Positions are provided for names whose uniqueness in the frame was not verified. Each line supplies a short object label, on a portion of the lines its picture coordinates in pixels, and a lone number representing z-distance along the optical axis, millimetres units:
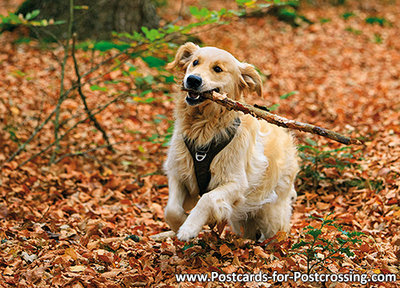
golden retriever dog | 7941
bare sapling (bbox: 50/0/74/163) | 11775
